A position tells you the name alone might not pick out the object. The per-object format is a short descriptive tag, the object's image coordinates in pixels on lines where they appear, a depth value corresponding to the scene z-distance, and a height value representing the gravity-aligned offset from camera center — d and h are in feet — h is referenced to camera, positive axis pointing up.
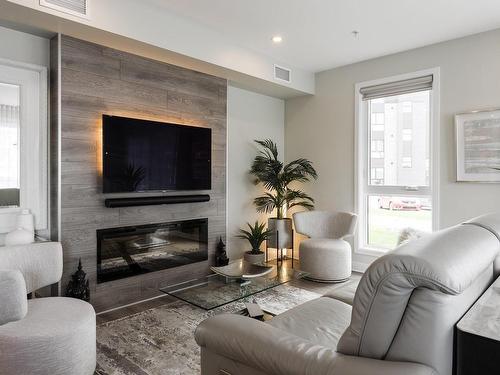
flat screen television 10.62 +0.99
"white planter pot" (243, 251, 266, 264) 14.51 -3.05
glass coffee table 8.14 -2.67
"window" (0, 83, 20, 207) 9.60 +1.13
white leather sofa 3.35 -1.40
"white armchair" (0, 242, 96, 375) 6.17 -2.72
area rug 7.45 -3.87
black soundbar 10.61 -0.51
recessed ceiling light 12.49 +5.32
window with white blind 13.62 +1.07
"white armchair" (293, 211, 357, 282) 13.47 -2.36
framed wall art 11.74 +1.32
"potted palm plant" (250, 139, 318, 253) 15.55 +0.03
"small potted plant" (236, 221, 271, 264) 14.56 -2.40
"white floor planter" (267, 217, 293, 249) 15.43 -2.17
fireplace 10.85 -2.15
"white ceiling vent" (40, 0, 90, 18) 8.55 +4.52
